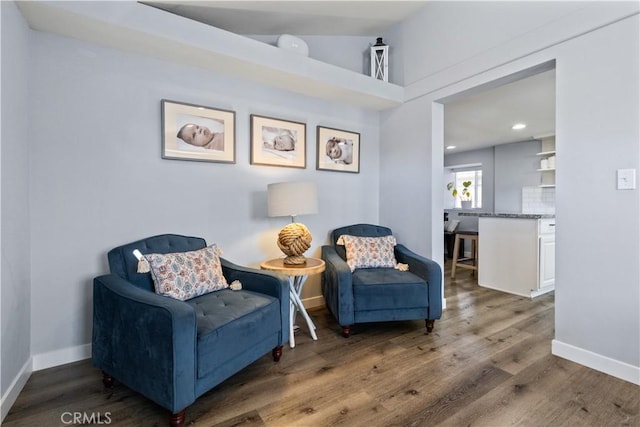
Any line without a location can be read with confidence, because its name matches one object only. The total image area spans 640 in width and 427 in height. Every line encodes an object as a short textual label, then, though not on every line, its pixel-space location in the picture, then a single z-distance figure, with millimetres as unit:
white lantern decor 3256
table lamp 2393
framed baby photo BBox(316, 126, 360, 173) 3115
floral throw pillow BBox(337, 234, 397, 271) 2754
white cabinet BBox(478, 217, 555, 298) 3371
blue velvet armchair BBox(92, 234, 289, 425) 1388
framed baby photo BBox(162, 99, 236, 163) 2334
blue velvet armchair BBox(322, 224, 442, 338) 2359
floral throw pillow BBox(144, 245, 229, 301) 1872
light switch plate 1759
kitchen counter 3359
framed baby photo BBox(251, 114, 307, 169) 2732
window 6562
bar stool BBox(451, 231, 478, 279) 4316
